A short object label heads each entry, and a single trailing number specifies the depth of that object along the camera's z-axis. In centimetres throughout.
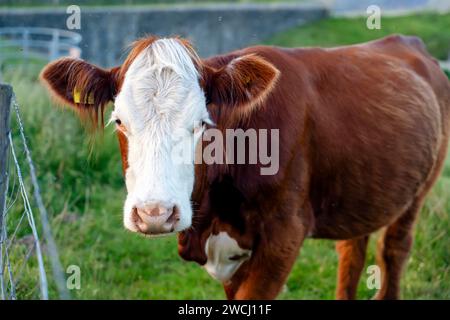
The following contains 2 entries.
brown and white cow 442
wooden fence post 445
